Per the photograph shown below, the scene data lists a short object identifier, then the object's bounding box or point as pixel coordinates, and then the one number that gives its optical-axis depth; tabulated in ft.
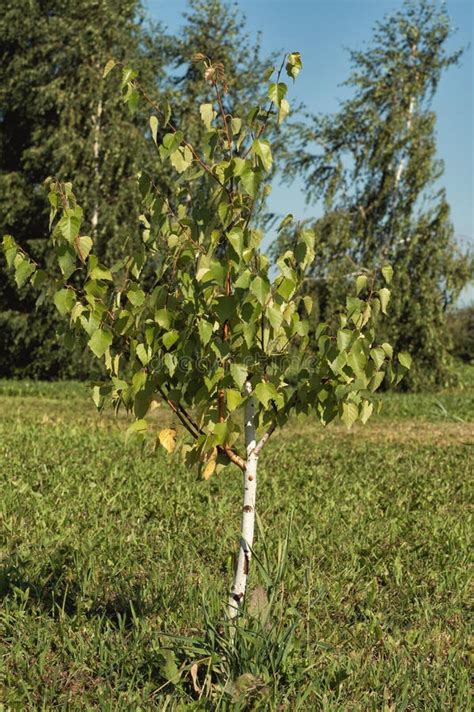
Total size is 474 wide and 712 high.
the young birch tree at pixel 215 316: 10.65
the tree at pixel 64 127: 78.38
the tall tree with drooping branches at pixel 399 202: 79.10
